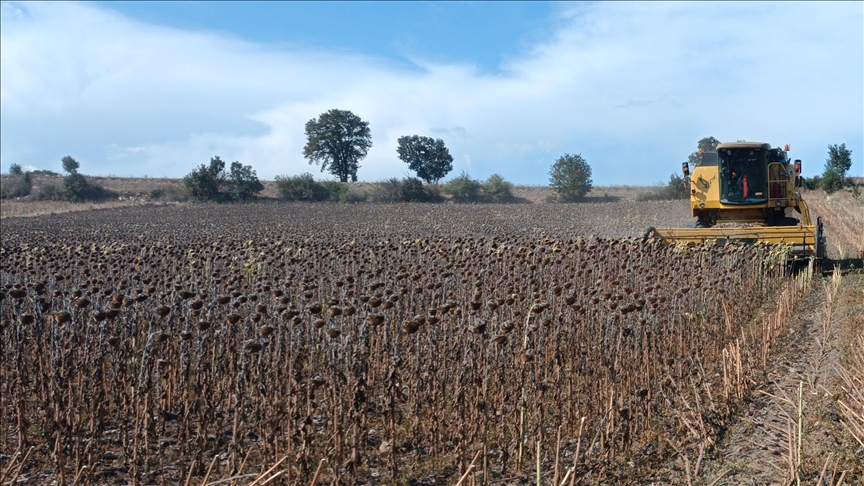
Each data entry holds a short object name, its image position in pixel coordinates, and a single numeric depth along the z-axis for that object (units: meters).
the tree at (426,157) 80.12
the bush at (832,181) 43.38
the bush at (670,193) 57.66
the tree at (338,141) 79.81
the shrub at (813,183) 46.72
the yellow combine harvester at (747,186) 17.36
